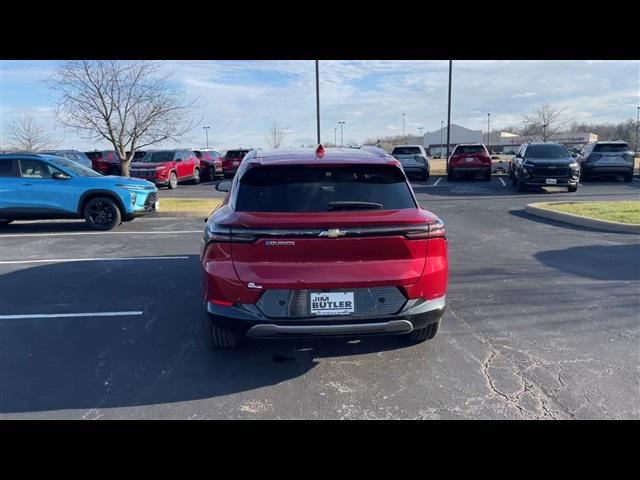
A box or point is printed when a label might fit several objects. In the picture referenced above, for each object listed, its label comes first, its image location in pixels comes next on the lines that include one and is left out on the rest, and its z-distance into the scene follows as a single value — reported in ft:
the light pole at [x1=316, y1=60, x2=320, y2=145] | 71.77
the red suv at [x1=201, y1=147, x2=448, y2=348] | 11.00
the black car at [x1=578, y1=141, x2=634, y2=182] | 67.05
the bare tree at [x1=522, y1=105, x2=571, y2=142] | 161.17
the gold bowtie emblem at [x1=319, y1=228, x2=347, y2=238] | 11.00
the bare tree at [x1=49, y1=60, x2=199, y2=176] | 47.93
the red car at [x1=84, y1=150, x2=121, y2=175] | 93.35
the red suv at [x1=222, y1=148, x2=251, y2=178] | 92.12
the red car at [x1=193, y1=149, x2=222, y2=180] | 94.32
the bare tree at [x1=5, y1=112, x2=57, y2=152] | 122.11
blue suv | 35.32
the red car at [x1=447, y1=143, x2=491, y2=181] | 73.05
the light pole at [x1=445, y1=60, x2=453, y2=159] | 98.50
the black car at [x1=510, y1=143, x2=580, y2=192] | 55.06
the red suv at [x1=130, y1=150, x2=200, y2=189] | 70.44
